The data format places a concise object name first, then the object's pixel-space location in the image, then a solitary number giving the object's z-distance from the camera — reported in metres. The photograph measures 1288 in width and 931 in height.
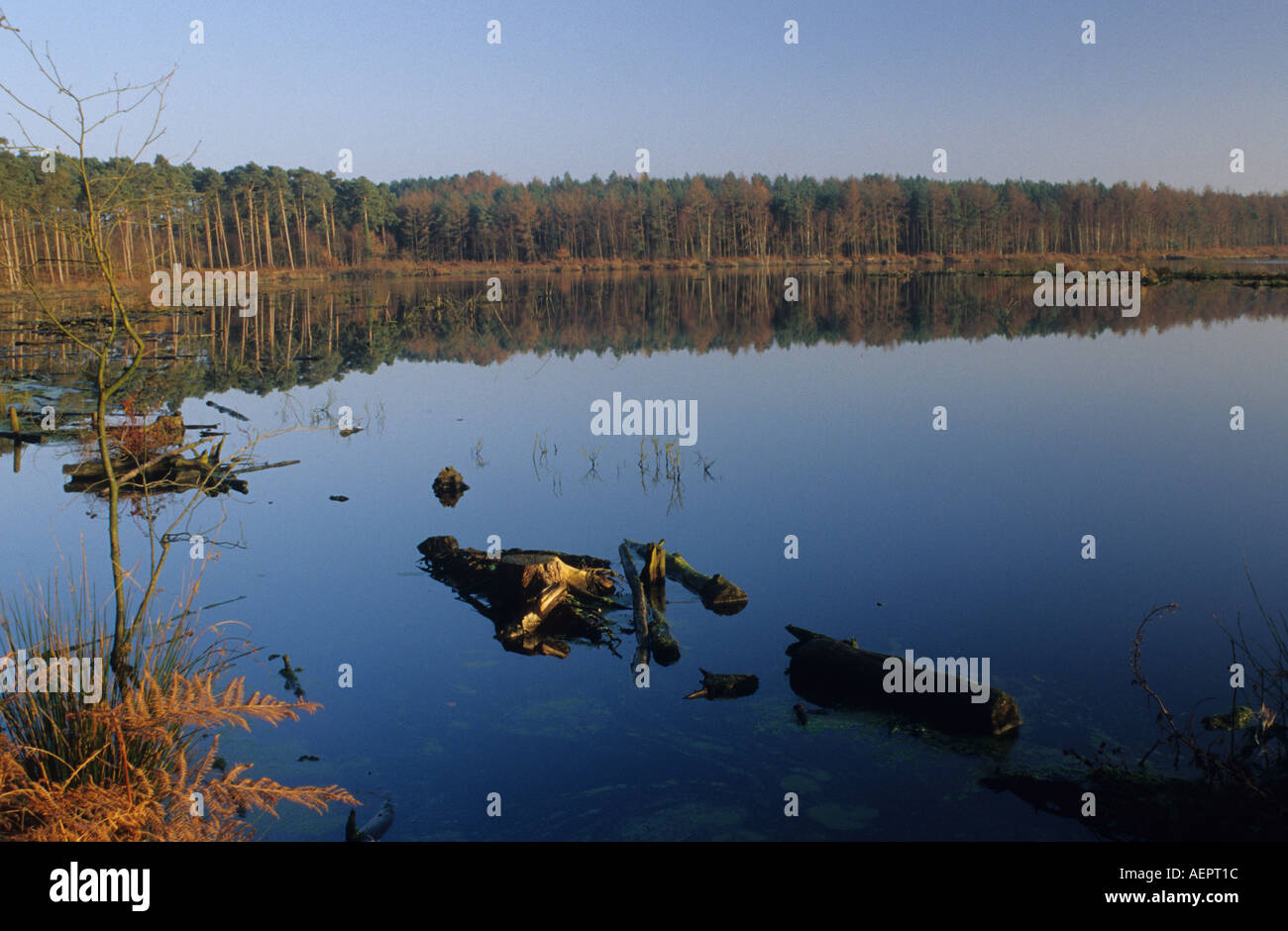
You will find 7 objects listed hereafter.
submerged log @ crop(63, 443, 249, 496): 14.96
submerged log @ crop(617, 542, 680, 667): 9.12
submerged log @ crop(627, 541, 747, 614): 10.25
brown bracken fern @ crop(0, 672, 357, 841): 4.66
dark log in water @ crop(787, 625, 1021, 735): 7.39
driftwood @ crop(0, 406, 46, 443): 18.34
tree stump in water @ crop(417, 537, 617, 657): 9.67
